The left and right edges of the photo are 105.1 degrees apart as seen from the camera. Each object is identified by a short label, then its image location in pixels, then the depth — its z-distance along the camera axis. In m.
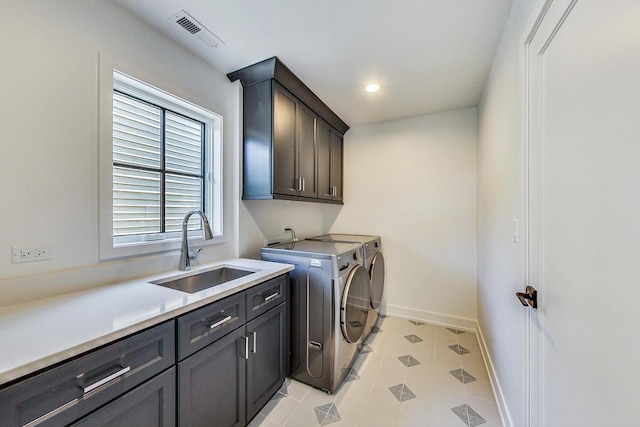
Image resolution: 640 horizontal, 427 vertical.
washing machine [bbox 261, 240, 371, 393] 1.71
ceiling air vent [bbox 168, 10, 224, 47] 1.42
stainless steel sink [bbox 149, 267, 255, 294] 1.50
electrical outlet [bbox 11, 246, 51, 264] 1.05
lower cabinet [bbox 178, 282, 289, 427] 1.09
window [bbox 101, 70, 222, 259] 1.44
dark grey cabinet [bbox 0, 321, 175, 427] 0.66
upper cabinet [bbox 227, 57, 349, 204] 1.92
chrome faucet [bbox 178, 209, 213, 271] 1.61
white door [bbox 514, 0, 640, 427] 0.55
